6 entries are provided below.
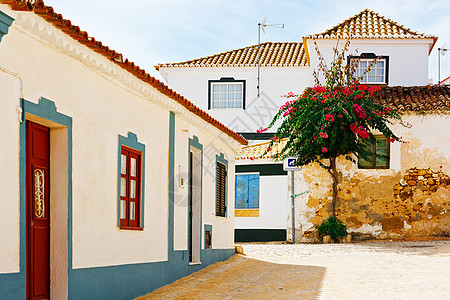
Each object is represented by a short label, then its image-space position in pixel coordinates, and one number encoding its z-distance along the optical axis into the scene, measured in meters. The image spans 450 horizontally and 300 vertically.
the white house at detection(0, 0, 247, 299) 5.53
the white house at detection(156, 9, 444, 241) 21.64
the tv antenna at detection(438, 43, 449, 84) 28.30
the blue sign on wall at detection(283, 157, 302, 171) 17.52
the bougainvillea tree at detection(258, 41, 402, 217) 17.31
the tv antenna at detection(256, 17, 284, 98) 26.90
